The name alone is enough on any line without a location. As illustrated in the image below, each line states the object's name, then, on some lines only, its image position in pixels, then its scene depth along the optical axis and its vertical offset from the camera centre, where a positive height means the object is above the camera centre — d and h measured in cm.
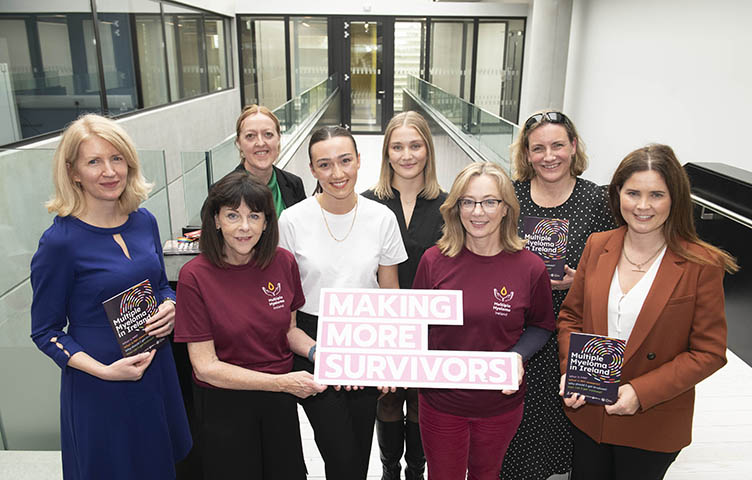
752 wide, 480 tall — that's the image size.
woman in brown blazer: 189 -78
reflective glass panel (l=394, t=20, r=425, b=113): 1510 +73
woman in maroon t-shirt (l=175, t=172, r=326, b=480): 191 -87
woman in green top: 320 -39
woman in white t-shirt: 216 -68
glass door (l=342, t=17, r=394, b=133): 1512 +14
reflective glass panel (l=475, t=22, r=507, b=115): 1488 +35
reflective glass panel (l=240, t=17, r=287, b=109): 1494 +49
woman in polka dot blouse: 242 -57
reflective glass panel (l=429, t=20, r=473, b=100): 1499 +63
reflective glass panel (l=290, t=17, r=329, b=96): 1505 +68
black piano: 398 -108
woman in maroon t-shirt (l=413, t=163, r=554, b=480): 204 -80
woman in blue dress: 188 -73
